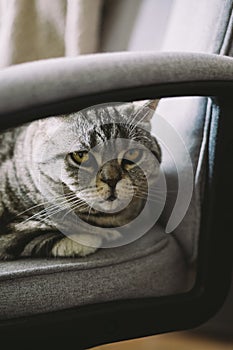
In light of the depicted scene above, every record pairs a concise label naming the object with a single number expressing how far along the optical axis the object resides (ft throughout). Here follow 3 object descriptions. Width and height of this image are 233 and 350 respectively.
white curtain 3.84
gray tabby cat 2.46
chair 1.67
